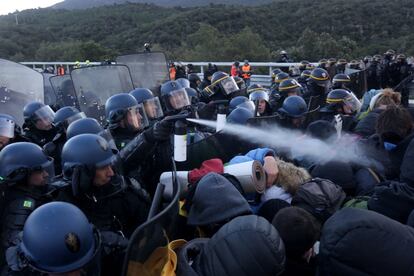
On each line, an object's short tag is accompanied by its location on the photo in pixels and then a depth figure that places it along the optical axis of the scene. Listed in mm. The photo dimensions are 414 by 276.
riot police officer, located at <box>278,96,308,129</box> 5496
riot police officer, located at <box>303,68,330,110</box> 8188
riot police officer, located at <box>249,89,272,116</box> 6570
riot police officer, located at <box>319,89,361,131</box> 6034
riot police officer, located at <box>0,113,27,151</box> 4531
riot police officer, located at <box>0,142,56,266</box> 2926
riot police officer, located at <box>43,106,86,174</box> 4959
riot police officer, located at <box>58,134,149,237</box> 3100
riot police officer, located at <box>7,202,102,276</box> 2330
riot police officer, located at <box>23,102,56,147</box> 5613
